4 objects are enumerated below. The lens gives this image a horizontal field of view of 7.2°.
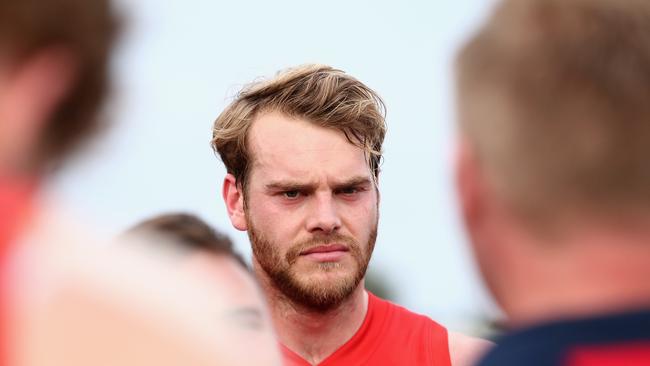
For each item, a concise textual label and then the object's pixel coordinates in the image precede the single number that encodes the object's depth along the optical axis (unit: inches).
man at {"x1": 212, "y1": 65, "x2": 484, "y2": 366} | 200.0
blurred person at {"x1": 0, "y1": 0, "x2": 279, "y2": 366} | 106.9
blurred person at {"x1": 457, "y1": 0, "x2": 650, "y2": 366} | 100.8
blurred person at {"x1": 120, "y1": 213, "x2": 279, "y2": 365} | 127.0
